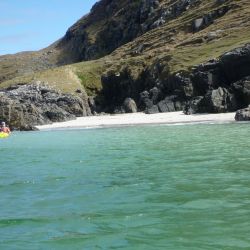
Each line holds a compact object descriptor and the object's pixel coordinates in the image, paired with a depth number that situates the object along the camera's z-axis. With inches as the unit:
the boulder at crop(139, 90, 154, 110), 3690.9
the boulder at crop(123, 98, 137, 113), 3761.8
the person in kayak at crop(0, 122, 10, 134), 2554.1
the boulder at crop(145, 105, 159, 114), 3354.6
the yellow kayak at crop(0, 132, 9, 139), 2470.7
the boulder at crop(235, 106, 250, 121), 2298.5
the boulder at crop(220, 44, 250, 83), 3173.0
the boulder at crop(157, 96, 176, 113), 3344.0
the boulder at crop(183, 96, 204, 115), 2908.5
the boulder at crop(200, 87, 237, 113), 2797.7
